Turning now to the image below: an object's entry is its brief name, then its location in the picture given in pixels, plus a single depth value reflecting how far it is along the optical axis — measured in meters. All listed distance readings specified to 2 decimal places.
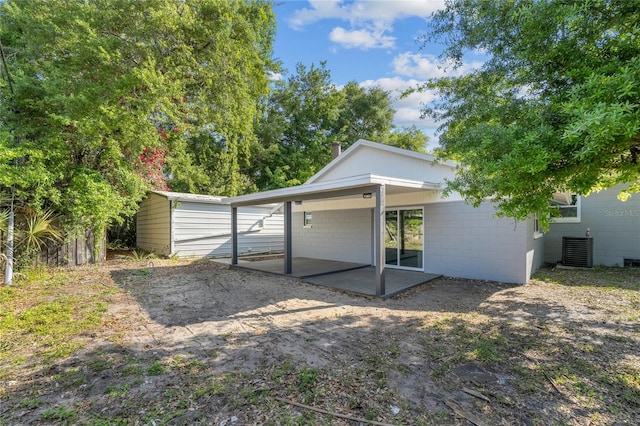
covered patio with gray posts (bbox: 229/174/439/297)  6.29
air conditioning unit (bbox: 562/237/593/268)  9.68
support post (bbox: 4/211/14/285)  6.93
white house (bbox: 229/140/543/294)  7.27
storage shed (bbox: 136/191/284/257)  11.79
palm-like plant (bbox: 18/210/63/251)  7.71
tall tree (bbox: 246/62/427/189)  20.62
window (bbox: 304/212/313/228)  12.99
